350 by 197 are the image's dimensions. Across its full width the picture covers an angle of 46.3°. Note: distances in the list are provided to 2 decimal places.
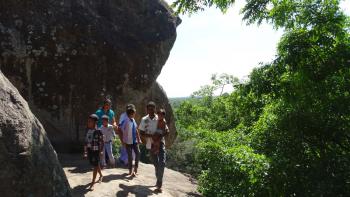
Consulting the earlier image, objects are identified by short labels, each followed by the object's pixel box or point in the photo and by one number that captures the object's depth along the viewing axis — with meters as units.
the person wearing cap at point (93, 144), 7.75
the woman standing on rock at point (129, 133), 8.64
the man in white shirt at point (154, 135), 8.27
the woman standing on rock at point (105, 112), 9.18
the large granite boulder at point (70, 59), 11.24
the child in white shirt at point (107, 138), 8.68
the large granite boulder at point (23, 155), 5.18
